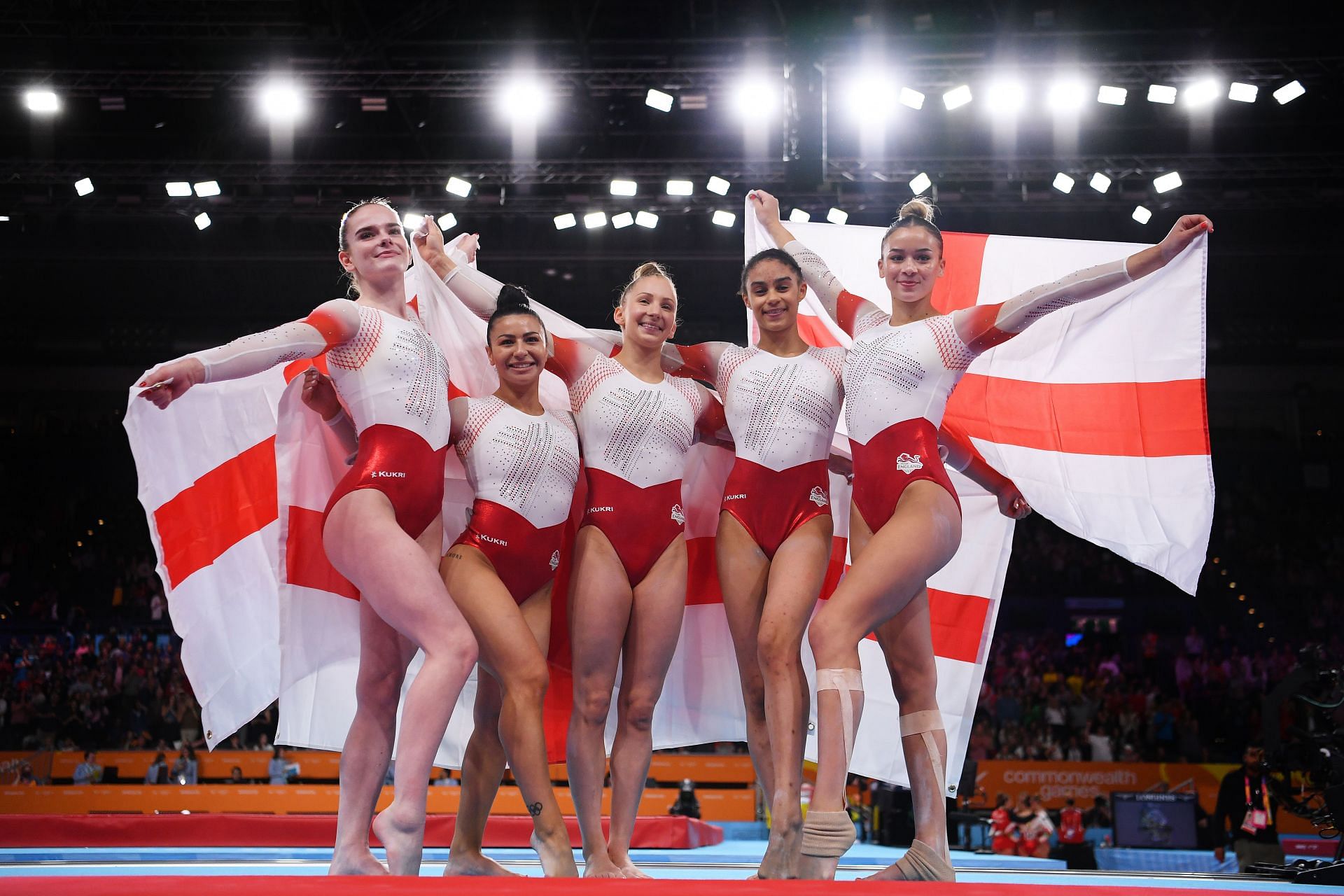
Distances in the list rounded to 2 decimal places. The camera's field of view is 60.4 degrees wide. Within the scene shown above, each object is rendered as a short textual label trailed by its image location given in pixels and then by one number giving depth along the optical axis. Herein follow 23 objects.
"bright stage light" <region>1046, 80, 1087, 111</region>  11.27
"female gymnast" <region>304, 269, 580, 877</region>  3.77
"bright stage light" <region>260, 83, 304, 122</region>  11.46
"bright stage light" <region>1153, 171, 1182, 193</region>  11.70
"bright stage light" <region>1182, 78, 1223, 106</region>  10.85
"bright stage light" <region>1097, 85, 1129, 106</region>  10.68
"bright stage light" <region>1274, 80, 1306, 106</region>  10.65
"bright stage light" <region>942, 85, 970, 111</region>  11.02
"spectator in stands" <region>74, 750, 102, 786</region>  11.80
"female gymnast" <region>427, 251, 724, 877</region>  3.94
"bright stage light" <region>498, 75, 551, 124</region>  11.55
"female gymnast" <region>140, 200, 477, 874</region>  3.49
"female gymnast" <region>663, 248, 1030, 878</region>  3.78
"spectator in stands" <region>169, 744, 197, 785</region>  11.73
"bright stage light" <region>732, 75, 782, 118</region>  11.43
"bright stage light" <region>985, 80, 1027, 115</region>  11.35
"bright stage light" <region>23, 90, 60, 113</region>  11.45
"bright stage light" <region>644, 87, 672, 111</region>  11.21
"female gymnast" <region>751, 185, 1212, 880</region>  3.62
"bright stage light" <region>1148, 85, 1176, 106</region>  10.79
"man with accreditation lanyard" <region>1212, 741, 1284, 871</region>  8.24
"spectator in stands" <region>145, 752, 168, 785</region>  11.88
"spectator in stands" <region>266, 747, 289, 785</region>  11.84
